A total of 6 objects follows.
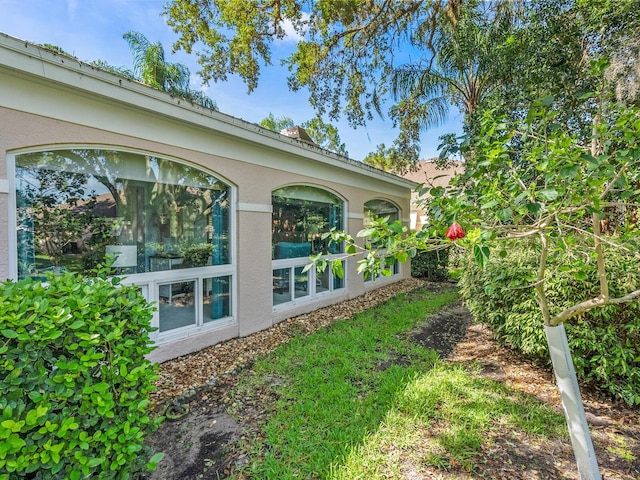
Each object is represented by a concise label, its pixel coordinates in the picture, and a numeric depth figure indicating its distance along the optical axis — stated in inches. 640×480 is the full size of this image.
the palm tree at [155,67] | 475.5
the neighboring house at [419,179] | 501.0
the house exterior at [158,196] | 132.2
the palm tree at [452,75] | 295.1
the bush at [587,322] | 138.3
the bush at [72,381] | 62.4
